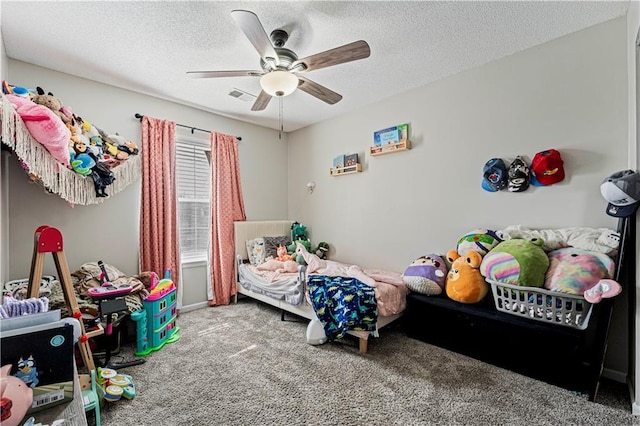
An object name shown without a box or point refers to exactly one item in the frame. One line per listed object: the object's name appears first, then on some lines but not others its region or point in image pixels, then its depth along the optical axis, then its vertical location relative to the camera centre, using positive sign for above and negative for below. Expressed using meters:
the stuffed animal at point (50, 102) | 2.12 +0.86
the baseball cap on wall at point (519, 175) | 2.34 +0.29
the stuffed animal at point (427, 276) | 2.55 -0.60
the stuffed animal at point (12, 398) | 0.92 -0.63
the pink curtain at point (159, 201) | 3.15 +0.14
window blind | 3.61 +0.20
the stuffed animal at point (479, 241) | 2.39 -0.27
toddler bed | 2.54 -0.74
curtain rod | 3.14 +1.10
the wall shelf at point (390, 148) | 3.15 +0.74
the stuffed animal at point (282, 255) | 3.67 -0.58
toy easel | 1.75 -0.36
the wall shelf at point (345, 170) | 3.65 +0.56
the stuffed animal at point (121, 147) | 2.72 +0.68
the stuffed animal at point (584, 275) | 1.71 -0.44
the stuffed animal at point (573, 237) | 1.89 -0.20
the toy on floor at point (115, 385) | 1.76 -1.12
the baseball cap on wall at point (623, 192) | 1.67 +0.10
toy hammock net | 1.70 +0.35
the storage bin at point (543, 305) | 1.87 -0.68
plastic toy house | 2.42 -0.96
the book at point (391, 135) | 3.19 +0.90
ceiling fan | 1.81 +1.08
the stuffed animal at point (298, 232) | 4.28 -0.31
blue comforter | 2.38 -0.82
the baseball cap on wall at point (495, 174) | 2.45 +0.32
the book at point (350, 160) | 3.69 +0.69
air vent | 3.15 +1.37
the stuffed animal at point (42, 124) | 1.79 +0.59
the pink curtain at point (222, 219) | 3.74 -0.08
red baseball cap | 2.20 +0.34
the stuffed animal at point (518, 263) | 2.00 -0.40
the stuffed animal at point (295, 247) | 3.67 -0.50
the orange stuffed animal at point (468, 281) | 2.30 -0.59
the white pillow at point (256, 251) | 3.82 -0.53
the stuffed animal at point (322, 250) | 4.03 -0.55
